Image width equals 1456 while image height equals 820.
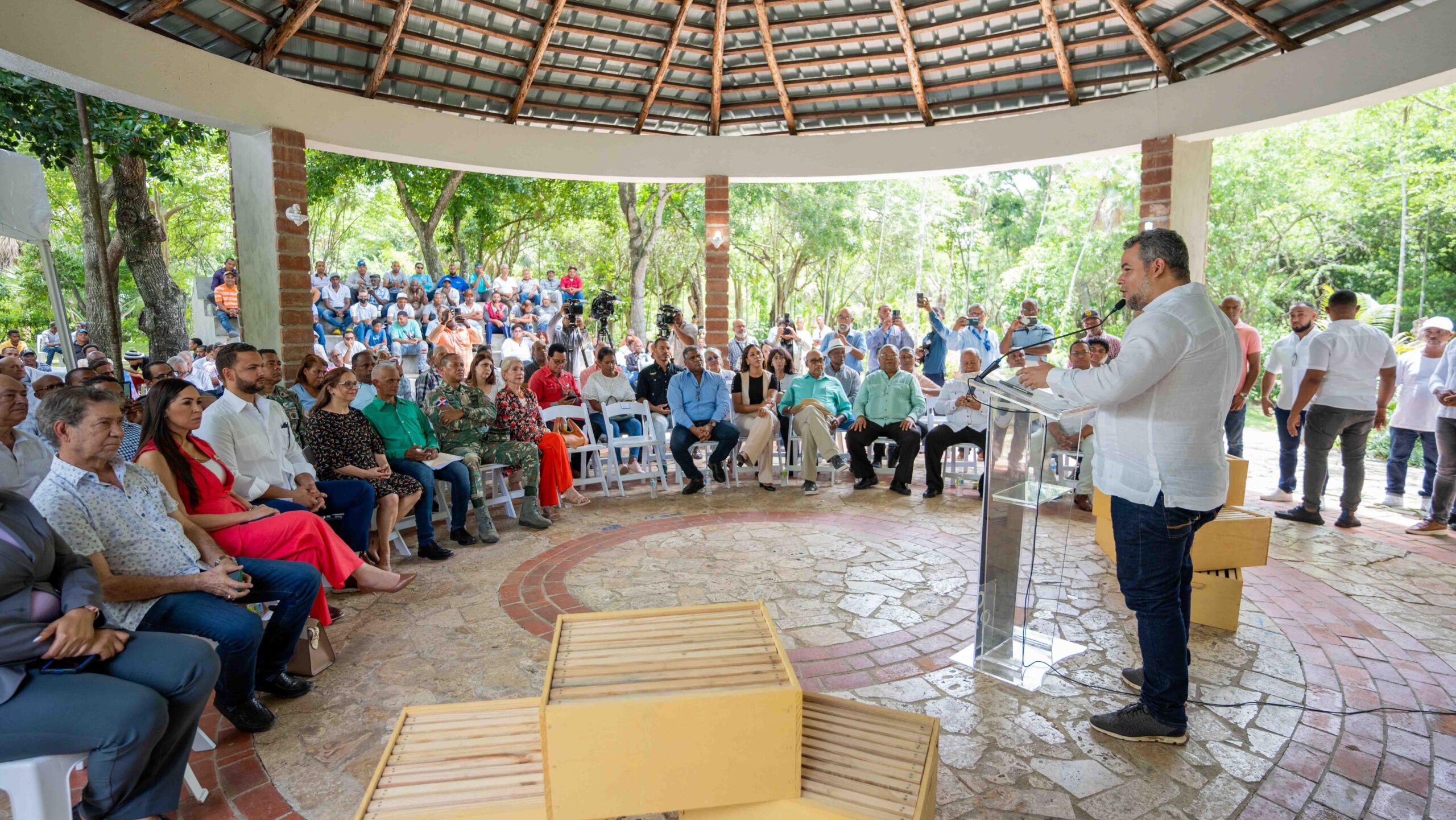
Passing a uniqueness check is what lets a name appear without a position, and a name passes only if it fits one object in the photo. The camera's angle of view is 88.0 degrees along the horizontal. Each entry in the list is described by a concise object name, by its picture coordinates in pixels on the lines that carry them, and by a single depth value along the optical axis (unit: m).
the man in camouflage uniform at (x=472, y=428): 5.82
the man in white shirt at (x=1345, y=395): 5.48
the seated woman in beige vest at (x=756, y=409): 7.21
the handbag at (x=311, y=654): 3.28
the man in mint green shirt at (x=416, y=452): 5.21
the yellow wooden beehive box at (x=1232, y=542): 3.72
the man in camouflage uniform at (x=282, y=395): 4.95
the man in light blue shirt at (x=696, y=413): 7.07
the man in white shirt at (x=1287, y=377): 6.00
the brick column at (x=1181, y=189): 7.35
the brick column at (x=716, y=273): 9.46
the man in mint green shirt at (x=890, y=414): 6.98
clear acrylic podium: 3.22
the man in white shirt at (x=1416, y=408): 5.84
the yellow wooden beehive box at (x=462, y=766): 1.80
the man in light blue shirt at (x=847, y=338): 9.58
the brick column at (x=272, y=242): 6.86
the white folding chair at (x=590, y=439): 6.73
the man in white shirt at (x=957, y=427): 6.77
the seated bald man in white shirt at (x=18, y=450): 3.20
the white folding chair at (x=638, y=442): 7.02
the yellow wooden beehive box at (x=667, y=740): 1.73
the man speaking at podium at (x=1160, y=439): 2.51
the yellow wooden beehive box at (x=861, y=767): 1.78
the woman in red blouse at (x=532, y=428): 6.04
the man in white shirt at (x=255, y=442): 3.96
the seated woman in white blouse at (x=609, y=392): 7.41
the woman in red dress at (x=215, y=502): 3.25
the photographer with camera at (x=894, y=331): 9.16
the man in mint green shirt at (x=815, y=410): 7.09
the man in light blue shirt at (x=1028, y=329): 7.38
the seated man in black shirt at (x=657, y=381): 7.72
